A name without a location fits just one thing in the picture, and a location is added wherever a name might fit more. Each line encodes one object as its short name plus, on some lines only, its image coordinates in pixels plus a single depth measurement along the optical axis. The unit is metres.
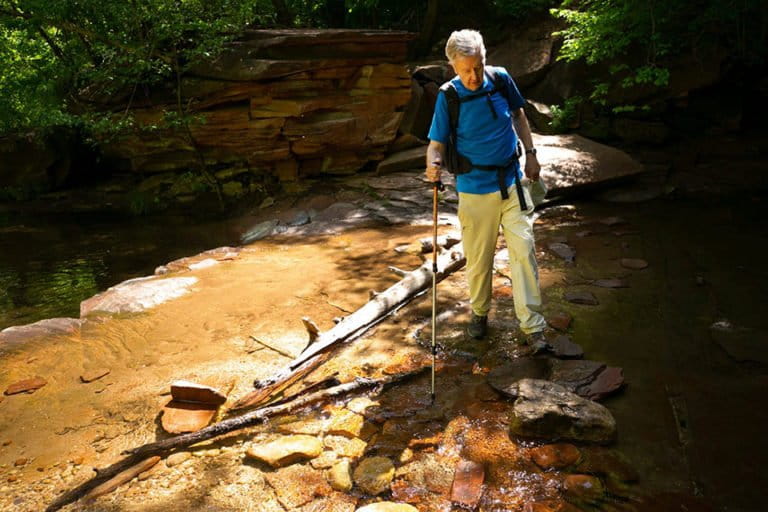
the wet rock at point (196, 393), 3.66
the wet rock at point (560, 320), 4.40
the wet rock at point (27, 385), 4.12
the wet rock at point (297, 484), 2.73
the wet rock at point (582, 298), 4.87
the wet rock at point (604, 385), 3.37
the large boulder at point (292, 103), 11.01
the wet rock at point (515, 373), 3.58
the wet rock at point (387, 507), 2.55
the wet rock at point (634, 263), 5.73
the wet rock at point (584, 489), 2.57
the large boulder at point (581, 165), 9.09
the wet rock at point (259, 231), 9.84
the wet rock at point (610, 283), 5.24
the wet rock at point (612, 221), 7.60
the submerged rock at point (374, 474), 2.78
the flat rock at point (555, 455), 2.83
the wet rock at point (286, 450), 3.00
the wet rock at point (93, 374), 4.27
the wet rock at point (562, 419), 2.96
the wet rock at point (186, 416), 3.47
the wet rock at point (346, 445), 3.08
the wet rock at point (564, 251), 6.19
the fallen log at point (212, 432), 2.87
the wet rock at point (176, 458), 3.08
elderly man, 3.76
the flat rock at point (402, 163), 11.70
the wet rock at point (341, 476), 2.80
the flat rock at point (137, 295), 5.79
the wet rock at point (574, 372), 3.53
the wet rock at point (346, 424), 3.27
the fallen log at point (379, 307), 4.05
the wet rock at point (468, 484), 2.62
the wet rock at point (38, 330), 4.93
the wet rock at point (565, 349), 3.88
